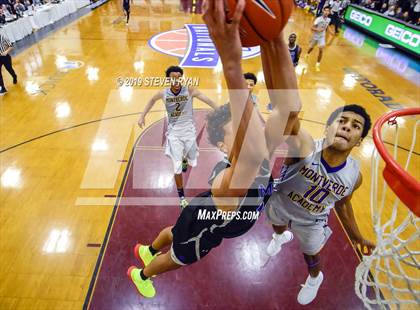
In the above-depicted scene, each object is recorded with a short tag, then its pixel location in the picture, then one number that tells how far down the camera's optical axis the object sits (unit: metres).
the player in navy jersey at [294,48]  6.74
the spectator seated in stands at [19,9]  11.29
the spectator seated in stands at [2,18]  9.93
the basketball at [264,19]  1.25
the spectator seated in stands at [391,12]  13.16
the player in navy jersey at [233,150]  1.14
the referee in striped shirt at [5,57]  7.49
